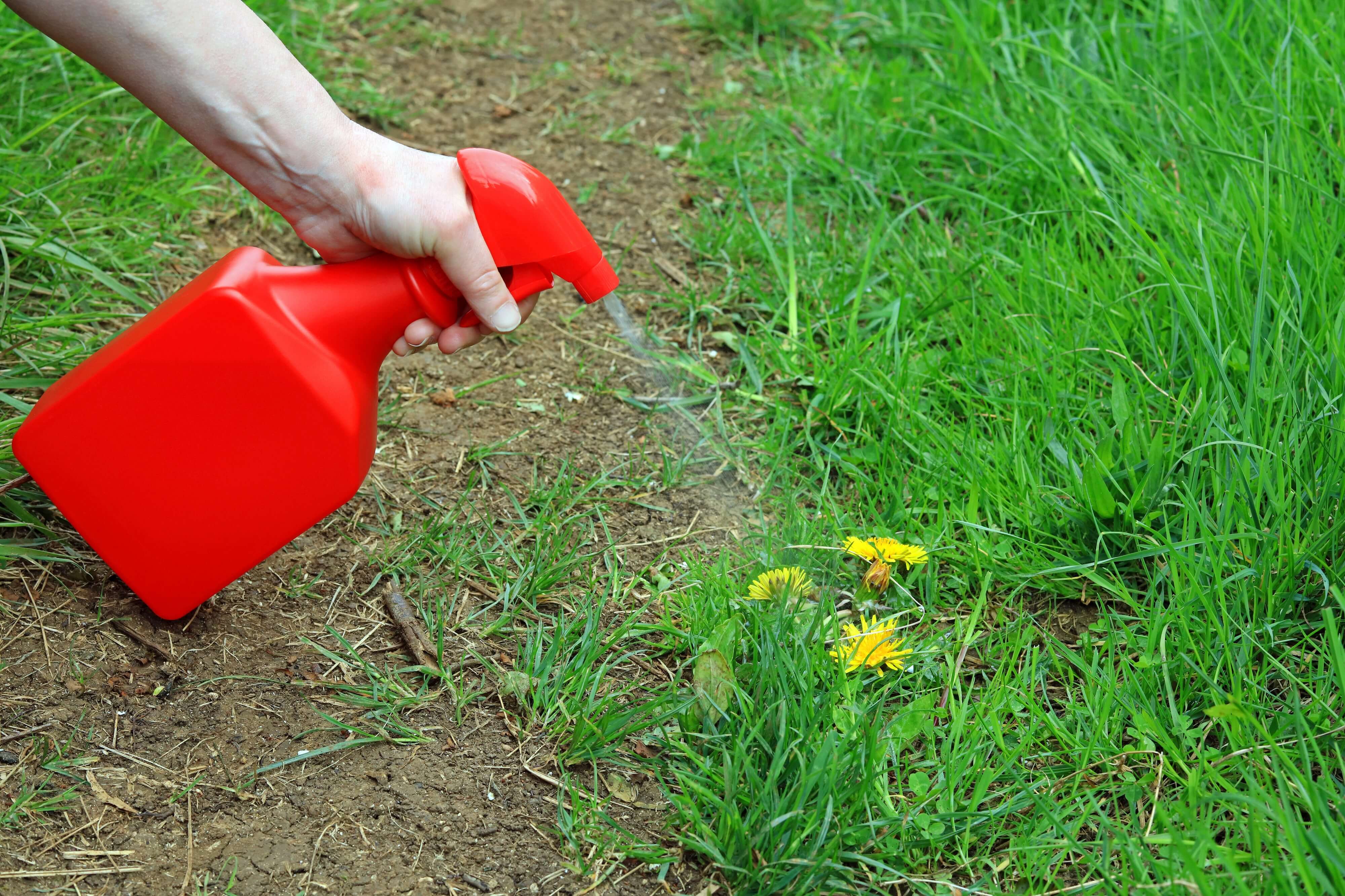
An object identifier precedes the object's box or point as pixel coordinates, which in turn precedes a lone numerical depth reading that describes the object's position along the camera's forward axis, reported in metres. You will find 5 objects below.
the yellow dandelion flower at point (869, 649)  0.98
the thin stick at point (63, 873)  0.90
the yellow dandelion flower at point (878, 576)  1.01
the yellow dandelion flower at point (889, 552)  1.02
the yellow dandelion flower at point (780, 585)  1.00
